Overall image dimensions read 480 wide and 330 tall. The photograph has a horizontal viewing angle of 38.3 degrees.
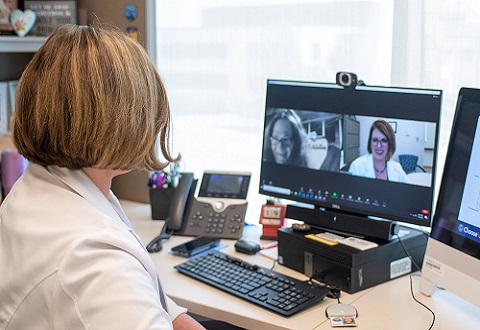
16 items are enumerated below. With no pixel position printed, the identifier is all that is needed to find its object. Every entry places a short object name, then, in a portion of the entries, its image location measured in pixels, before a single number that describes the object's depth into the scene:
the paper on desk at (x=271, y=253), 2.09
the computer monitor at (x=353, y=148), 1.88
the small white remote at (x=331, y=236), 1.95
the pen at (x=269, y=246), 2.17
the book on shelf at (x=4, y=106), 2.80
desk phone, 2.31
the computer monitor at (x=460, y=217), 1.68
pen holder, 2.47
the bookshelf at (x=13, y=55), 2.64
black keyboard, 1.73
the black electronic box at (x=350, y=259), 1.84
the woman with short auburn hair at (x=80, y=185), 1.12
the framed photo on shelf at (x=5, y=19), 2.68
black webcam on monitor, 1.98
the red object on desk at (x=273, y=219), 2.26
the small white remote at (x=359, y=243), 1.87
